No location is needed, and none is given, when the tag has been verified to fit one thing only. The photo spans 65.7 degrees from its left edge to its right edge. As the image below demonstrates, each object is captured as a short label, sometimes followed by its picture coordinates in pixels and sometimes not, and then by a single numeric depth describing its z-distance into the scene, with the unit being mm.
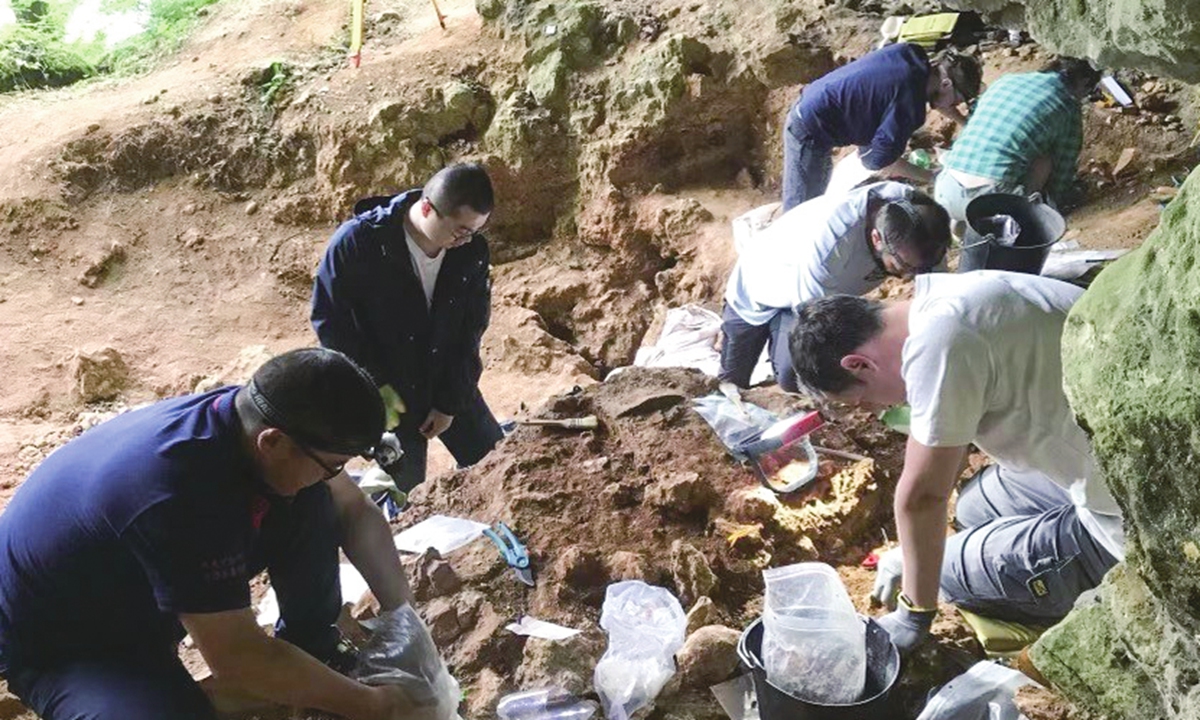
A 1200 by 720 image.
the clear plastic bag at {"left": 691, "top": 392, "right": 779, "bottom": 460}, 3637
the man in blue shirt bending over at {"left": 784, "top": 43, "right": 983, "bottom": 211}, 4867
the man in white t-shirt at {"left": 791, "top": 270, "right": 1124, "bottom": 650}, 2350
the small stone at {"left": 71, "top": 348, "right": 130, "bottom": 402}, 6324
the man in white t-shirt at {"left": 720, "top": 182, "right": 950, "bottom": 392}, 3715
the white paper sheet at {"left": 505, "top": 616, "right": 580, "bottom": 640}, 2811
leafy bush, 8859
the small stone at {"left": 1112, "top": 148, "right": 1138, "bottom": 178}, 5750
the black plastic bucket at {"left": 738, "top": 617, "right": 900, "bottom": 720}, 2299
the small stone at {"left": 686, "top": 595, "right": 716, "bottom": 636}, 2799
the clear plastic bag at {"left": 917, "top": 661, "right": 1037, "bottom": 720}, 2250
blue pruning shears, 3082
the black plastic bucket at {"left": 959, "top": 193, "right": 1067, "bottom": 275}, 4375
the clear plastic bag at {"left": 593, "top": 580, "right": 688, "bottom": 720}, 2561
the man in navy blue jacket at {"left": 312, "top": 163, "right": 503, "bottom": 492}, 3678
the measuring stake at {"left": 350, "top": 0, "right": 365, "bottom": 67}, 8016
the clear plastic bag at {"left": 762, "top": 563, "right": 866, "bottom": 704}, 2359
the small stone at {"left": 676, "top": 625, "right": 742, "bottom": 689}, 2619
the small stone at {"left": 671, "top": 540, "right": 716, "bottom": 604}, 2963
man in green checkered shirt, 4586
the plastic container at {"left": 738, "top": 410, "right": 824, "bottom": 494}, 3477
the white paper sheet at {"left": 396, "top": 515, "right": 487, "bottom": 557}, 3277
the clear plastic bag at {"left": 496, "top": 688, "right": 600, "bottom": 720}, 2582
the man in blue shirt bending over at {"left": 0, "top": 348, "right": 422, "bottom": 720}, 2096
